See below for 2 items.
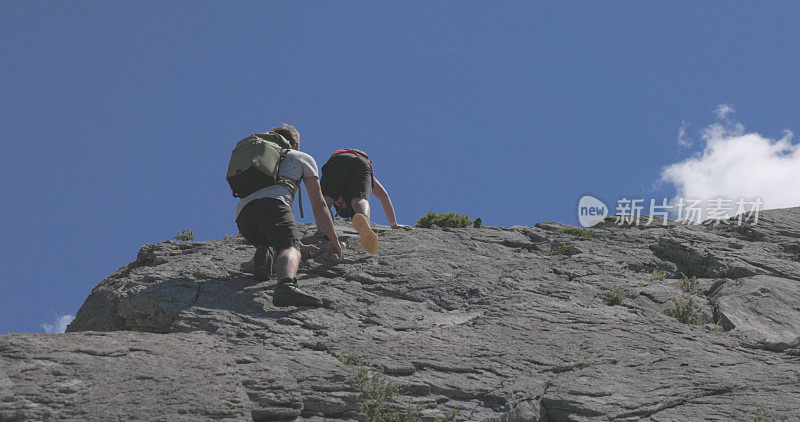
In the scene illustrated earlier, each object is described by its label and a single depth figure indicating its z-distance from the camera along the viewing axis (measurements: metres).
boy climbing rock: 12.12
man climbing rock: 8.79
